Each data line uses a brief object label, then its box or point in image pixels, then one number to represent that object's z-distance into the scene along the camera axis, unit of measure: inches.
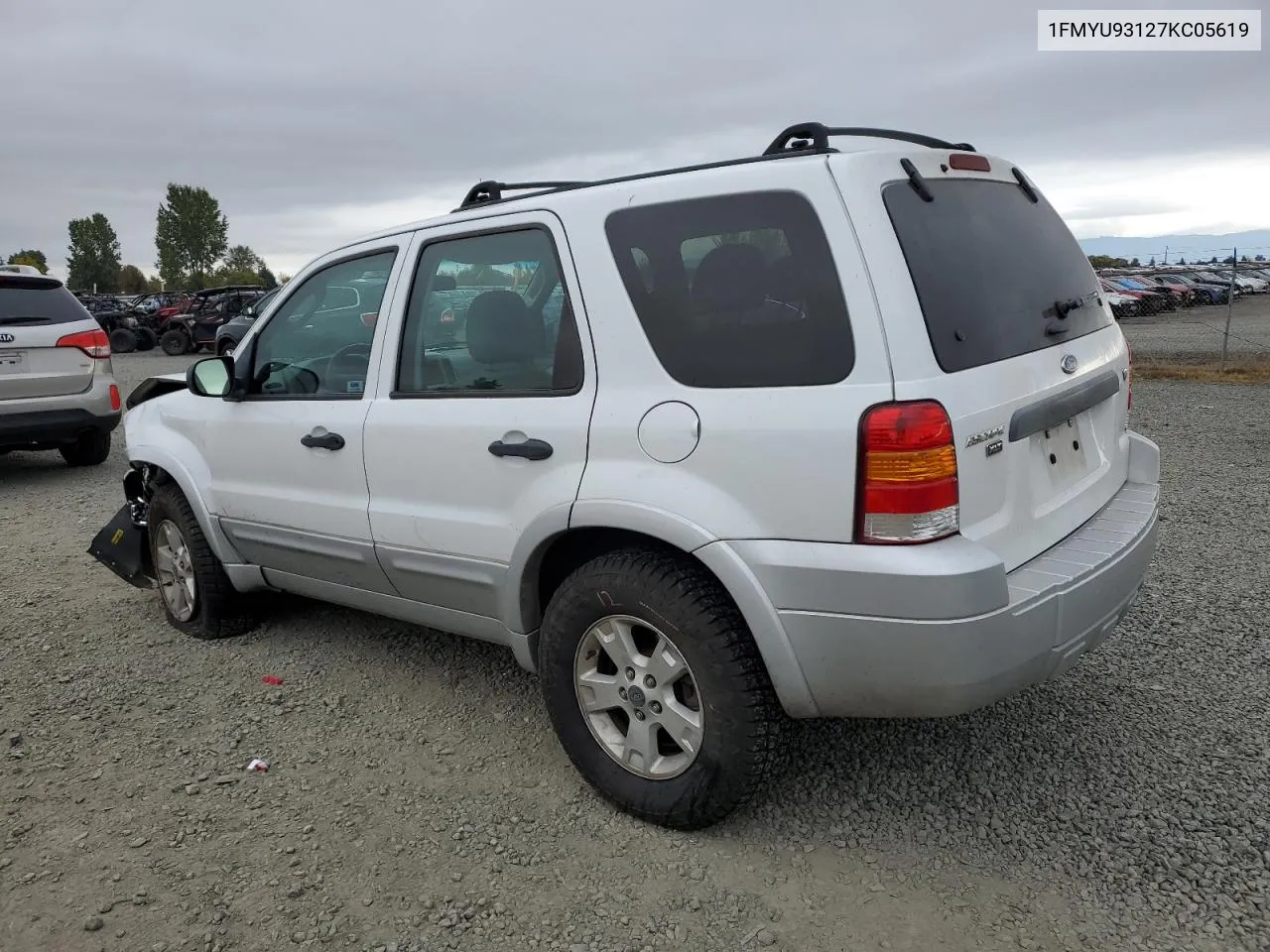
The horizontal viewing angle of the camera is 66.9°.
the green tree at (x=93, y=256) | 4099.4
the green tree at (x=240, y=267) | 3523.6
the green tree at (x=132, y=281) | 4045.3
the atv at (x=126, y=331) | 1010.7
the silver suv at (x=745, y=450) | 91.0
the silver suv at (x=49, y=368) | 305.9
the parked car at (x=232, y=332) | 735.7
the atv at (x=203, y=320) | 927.0
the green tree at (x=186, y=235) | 3988.7
